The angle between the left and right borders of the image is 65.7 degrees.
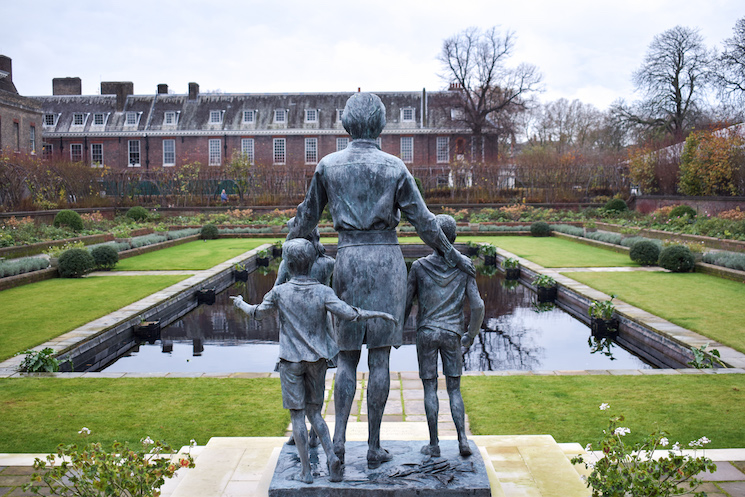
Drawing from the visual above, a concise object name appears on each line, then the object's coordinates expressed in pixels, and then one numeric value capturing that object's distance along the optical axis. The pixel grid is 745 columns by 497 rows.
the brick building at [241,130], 41.44
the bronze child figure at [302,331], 3.13
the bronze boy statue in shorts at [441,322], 3.46
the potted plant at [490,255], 16.89
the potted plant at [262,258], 17.00
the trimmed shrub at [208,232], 24.28
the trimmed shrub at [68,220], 20.64
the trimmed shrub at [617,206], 27.90
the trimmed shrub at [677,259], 13.12
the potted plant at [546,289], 11.32
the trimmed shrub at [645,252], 14.09
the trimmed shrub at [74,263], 13.16
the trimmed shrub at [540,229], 24.06
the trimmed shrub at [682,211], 21.77
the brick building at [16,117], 30.00
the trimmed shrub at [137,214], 27.64
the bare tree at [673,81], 34.69
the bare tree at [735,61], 28.41
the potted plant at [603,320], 8.59
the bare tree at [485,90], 41.16
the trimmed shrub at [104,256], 14.31
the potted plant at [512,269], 14.18
